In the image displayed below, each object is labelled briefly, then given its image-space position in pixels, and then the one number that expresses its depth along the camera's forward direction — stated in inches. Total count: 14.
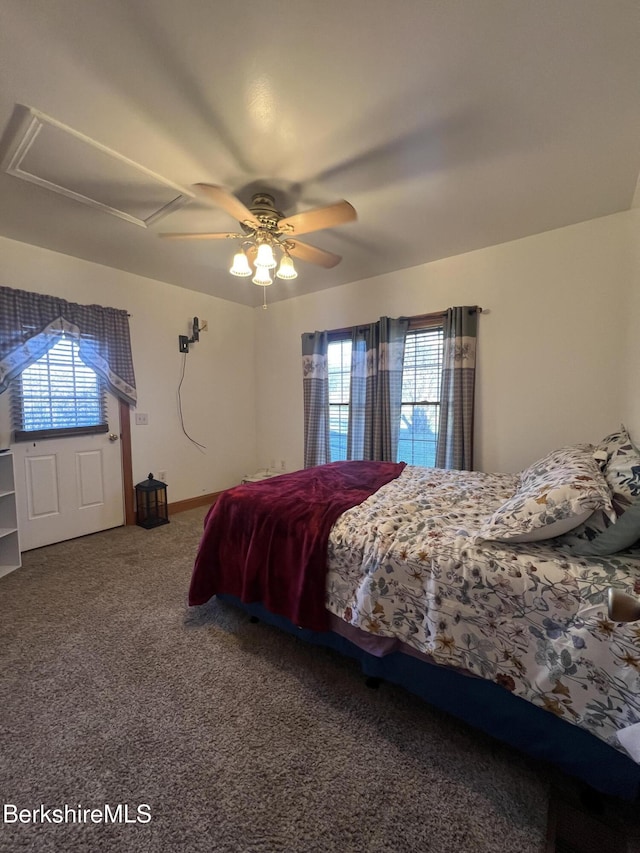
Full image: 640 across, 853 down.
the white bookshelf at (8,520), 103.3
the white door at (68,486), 113.9
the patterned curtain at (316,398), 155.9
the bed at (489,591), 40.9
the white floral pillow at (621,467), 48.4
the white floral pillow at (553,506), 46.4
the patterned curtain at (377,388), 134.5
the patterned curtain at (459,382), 117.6
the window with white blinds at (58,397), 112.5
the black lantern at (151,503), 137.3
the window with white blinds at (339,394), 152.5
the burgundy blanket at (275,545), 62.9
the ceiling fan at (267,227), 69.8
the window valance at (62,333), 106.2
